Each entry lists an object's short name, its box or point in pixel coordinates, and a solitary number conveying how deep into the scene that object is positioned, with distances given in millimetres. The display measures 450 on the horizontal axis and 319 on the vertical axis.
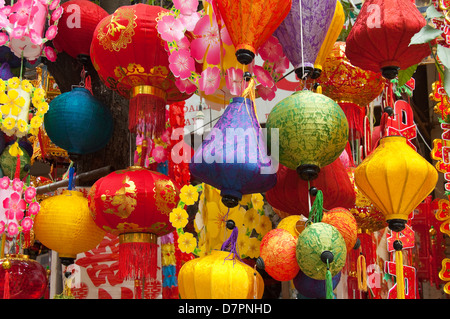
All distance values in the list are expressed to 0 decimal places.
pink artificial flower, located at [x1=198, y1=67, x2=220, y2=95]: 1744
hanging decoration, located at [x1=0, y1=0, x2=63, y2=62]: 2066
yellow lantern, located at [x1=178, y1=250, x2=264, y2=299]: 1548
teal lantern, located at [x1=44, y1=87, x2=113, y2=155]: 2109
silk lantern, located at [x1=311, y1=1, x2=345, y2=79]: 1768
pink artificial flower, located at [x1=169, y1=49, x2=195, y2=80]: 1770
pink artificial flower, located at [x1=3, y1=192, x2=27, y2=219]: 1952
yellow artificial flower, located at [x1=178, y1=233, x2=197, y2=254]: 1774
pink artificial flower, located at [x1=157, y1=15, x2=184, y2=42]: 1788
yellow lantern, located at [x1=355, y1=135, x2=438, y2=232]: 1617
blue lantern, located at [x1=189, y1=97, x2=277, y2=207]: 1487
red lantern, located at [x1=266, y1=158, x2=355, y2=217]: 1748
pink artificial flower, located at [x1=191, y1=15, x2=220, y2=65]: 1764
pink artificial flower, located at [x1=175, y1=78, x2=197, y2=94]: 1855
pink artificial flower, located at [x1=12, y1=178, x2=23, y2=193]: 1993
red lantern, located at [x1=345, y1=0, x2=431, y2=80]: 1620
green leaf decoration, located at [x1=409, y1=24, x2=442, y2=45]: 1549
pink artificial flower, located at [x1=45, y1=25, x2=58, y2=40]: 2090
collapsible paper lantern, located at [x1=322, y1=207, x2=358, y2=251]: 1695
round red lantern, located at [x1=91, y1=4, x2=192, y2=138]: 1878
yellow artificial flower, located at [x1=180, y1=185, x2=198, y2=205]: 1814
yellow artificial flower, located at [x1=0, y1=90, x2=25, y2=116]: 1982
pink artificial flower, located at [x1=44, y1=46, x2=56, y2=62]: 2225
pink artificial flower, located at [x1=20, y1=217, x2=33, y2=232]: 1977
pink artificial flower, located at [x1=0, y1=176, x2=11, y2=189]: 1986
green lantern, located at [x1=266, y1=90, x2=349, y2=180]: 1516
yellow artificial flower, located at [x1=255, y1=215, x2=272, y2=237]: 1870
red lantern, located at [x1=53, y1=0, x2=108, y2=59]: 2188
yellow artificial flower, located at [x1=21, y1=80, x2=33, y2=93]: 2035
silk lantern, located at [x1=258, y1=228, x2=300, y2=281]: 1556
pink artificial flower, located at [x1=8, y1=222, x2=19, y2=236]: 1935
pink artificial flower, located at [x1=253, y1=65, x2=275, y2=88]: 1794
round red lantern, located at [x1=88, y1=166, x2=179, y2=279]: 1884
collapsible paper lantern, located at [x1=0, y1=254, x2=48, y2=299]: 2031
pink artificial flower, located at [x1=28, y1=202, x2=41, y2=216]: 2014
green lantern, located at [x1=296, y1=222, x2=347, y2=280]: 1453
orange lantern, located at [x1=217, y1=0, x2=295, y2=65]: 1568
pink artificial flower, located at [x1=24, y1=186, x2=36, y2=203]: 2018
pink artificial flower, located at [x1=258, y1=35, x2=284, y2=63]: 1834
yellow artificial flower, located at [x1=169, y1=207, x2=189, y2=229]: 1812
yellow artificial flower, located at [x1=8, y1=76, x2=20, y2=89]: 2016
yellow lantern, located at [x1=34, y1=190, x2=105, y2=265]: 2070
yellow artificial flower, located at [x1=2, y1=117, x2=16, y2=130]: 1962
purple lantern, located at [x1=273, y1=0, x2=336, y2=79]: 1681
